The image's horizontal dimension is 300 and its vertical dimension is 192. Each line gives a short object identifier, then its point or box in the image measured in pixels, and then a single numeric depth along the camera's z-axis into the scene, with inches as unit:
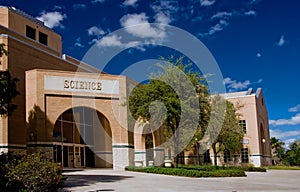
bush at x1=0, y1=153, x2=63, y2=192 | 528.4
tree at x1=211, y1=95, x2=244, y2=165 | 1387.9
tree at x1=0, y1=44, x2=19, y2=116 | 671.8
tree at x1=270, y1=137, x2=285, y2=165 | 2586.1
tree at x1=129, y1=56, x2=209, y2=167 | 1061.1
